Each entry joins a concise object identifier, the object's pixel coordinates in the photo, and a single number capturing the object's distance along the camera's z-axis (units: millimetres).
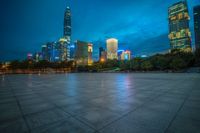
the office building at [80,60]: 173000
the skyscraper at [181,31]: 179012
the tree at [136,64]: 78100
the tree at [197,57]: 65125
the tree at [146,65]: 70688
